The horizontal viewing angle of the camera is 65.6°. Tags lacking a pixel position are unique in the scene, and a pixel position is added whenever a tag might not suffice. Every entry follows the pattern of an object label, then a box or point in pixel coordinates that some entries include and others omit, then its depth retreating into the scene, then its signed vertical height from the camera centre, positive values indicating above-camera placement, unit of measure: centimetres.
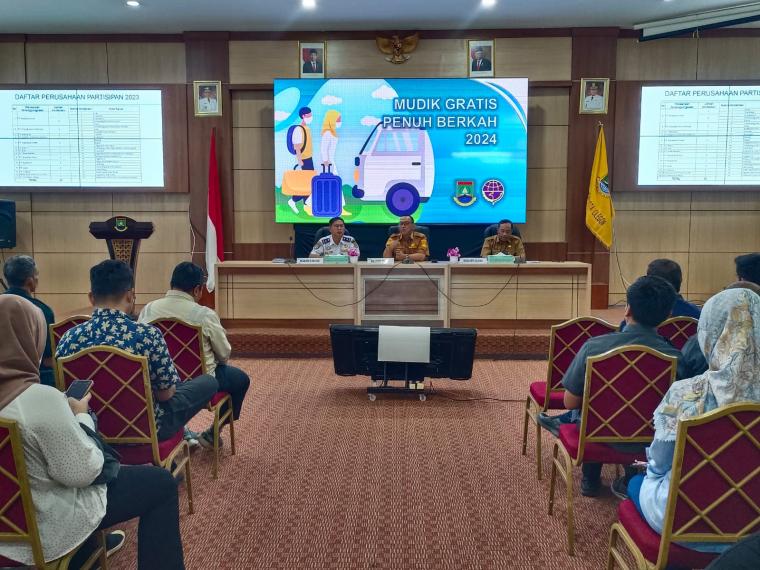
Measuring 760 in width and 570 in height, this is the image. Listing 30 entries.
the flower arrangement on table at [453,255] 538 -32
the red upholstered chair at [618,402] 206 -64
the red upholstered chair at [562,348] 276 -59
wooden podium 592 -16
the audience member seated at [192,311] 282 -44
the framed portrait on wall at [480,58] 671 +185
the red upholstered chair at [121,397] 205 -64
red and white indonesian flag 680 +3
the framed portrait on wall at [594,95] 667 +143
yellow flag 660 +23
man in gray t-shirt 212 -41
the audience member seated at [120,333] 214 -42
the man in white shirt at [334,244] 579 -24
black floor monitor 388 -91
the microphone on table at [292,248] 701 -34
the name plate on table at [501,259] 529 -34
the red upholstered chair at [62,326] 287 -53
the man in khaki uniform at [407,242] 571 -21
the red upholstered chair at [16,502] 133 -67
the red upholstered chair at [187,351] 272 -62
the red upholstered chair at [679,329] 274 -49
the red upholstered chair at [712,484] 137 -62
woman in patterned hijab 146 -41
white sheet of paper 382 -80
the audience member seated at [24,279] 288 -30
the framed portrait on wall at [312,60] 677 +183
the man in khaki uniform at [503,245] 586 -24
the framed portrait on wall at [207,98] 679 +139
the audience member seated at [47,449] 139 -55
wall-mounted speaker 671 -8
